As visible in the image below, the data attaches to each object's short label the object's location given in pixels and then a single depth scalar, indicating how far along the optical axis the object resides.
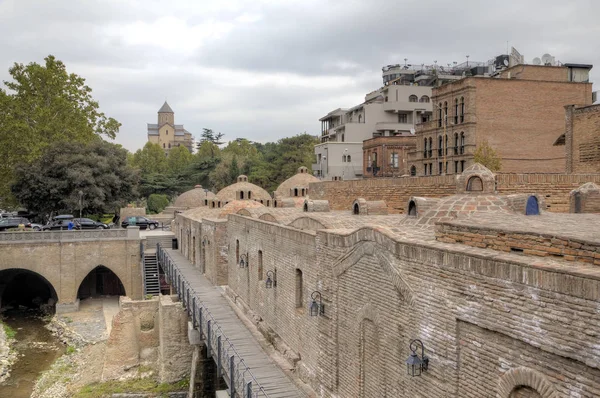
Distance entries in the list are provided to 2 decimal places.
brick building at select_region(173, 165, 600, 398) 5.81
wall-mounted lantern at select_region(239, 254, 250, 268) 19.57
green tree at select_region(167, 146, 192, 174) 85.69
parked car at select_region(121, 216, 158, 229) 45.56
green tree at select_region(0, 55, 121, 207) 39.15
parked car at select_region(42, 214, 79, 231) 36.66
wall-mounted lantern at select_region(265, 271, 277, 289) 16.19
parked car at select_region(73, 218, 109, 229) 37.47
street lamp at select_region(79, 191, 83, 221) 38.71
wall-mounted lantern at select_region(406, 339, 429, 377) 7.91
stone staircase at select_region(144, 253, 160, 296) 31.88
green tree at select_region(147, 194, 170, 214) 62.72
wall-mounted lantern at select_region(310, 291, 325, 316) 12.23
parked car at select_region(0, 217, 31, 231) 37.78
